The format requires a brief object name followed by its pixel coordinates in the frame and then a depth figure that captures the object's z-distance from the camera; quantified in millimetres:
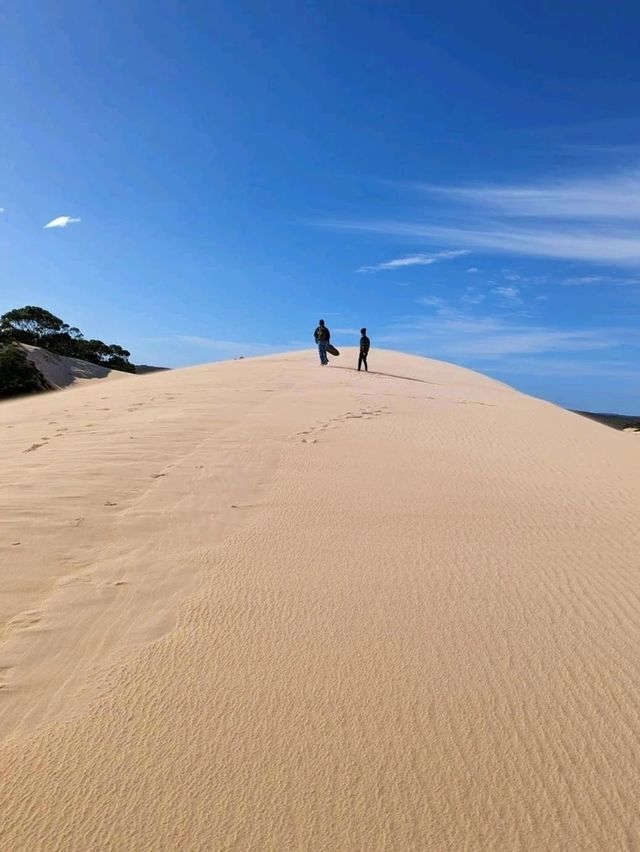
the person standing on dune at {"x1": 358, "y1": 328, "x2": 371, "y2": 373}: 18219
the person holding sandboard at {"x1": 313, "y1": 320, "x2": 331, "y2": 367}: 19312
